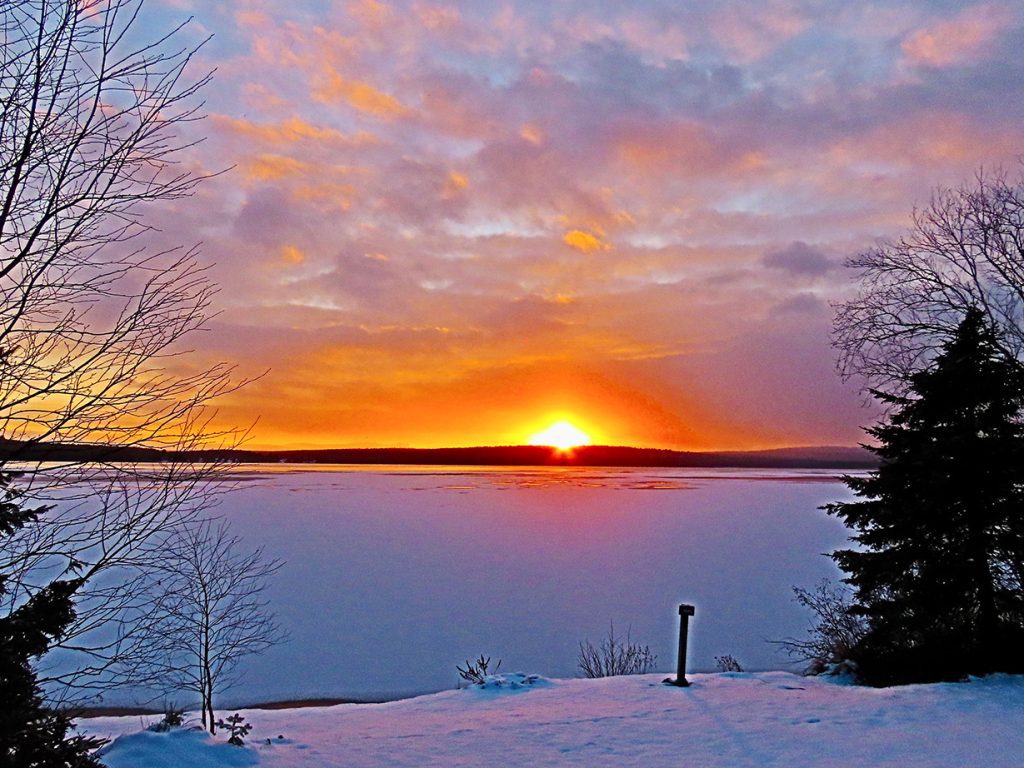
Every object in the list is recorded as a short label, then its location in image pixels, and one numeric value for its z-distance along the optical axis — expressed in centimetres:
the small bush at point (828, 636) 1220
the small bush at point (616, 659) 1478
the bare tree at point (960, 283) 1253
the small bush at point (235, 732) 683
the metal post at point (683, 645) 938
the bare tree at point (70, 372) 387
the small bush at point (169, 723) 704
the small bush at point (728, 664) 1451
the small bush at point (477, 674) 1191
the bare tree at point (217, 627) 973
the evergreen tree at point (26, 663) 417
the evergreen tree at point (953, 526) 1052
